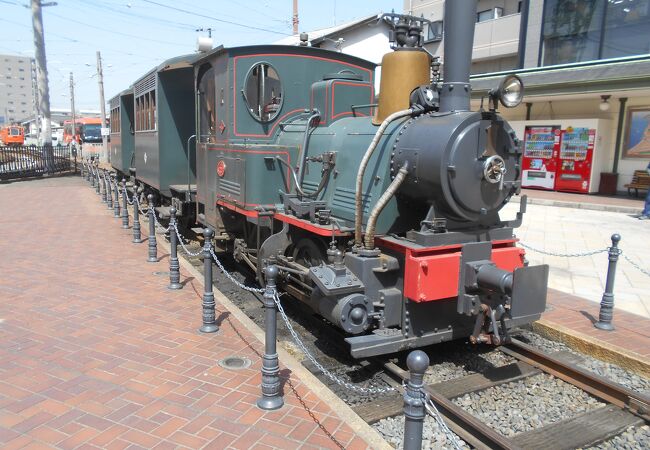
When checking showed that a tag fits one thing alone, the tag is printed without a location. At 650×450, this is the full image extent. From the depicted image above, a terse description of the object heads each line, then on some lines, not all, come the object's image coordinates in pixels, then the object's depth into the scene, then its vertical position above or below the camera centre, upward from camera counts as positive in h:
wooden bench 15.86 -0.94
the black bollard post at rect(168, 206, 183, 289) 6.36 -1.58
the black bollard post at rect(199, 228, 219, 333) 4.98 -1.56
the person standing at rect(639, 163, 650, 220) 12.66 -1.54
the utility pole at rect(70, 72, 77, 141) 48.42 +3.82
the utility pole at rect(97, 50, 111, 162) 30.68 +3.10
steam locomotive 4.07 -0.39
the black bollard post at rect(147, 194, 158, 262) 7.71 -1.56
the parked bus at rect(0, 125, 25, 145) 52.44 +0.07
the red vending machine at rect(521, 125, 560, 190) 17.38 -0.21
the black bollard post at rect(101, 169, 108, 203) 14.67 -1.54
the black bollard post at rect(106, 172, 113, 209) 13.72 -1.56
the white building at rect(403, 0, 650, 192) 14.47 +2.41
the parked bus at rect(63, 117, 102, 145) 55.21 +0.91
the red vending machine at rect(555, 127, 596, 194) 16.41 -0.31
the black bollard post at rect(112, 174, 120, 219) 12.02 -1.63
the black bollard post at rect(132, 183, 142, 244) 9.14 -1.65
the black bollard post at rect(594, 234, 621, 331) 5.29 -1.54
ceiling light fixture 15.63 +1.49
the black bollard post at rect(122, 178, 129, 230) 10.52 -1.53
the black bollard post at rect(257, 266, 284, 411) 3.61 -1.59
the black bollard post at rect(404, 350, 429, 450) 2.29 -1.17
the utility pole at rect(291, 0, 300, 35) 28.53 +7.10
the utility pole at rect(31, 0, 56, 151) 20.47 +2.68
